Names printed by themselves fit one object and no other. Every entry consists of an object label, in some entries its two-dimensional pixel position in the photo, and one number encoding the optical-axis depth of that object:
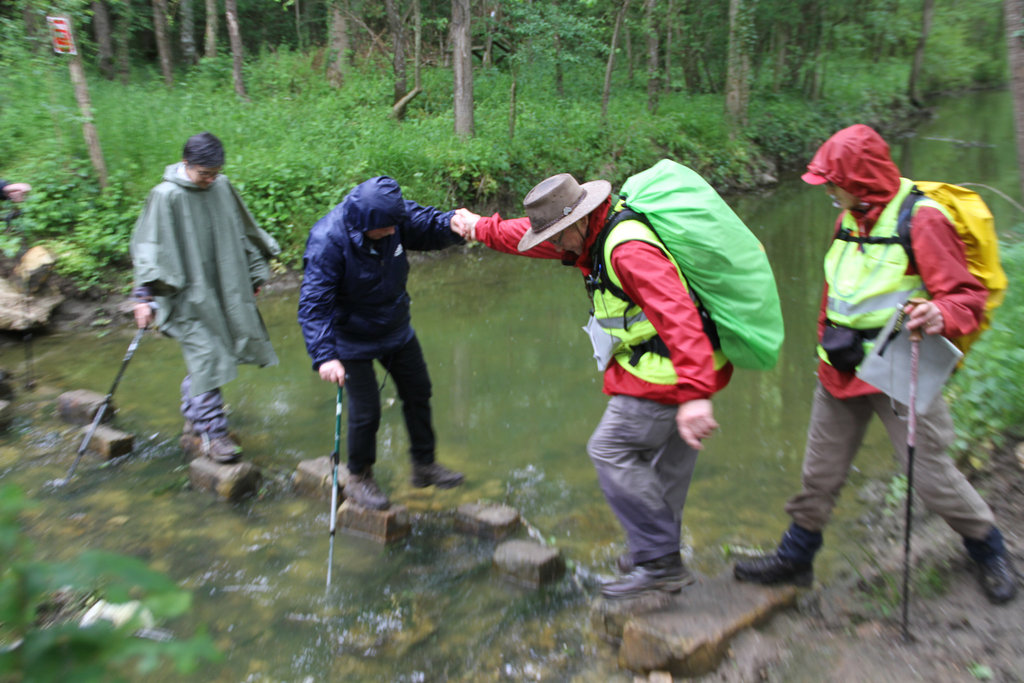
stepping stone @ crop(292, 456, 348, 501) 4.48
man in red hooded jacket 2.67
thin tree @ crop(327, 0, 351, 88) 16.64
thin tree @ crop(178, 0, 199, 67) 18.00
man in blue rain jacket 3.74
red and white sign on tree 7.54
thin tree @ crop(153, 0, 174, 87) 16.03
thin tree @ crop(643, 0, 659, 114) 17.06
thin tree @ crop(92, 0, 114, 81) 16.34
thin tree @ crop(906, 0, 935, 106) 25.62
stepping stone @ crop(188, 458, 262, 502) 4.51
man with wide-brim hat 2.61
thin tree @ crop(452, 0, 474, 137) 11.62
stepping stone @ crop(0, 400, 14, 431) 5.45
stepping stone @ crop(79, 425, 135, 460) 4.98
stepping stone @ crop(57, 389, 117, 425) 5.49
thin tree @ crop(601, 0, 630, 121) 13.83
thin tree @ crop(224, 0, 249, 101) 13.89
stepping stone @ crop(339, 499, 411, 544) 4.04
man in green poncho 4.53
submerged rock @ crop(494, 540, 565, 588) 3.60
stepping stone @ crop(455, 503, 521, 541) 4.04
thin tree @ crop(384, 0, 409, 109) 14.85
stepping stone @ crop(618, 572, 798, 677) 2.81
